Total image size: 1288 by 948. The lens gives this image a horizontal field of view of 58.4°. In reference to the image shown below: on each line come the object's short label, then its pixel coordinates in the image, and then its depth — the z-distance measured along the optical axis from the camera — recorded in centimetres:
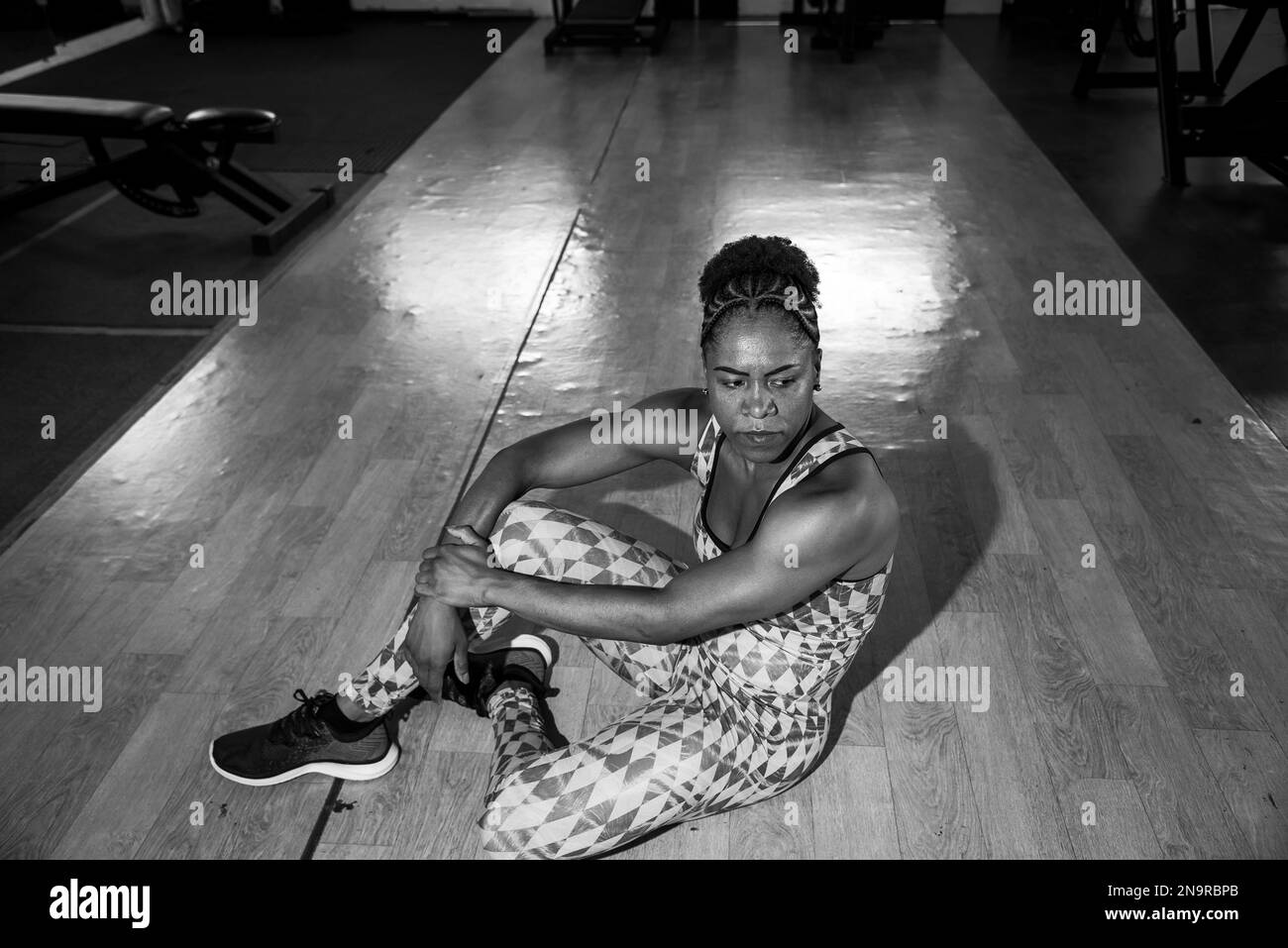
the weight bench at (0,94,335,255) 449
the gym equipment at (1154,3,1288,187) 488
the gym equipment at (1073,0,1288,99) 611
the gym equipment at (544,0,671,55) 807
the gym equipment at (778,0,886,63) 775
